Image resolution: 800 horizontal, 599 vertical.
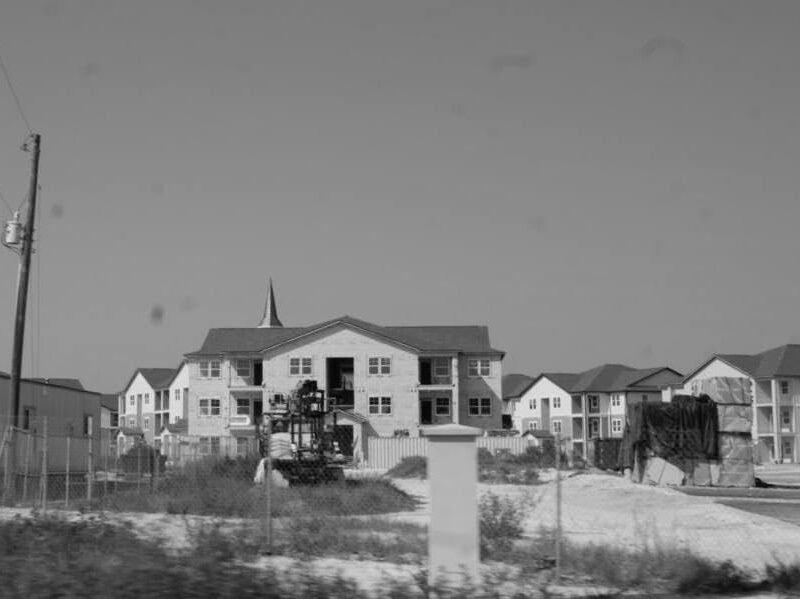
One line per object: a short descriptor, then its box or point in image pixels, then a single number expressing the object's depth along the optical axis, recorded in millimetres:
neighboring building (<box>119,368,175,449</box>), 129500
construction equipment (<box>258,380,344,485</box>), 29562
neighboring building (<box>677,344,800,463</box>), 95312
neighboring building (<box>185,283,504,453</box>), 75500
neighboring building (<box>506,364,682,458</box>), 114812
